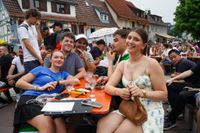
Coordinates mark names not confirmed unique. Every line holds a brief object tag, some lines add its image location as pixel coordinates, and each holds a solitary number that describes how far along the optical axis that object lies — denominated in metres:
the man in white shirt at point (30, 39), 2.70
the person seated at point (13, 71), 4.31
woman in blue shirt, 1.74
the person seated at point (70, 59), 2.44
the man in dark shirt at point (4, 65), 4.41
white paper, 1.49
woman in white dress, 1.64
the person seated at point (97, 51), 4.26
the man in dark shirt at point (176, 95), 2.78
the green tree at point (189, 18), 17.89
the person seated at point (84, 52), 2.93
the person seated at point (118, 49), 2.22
